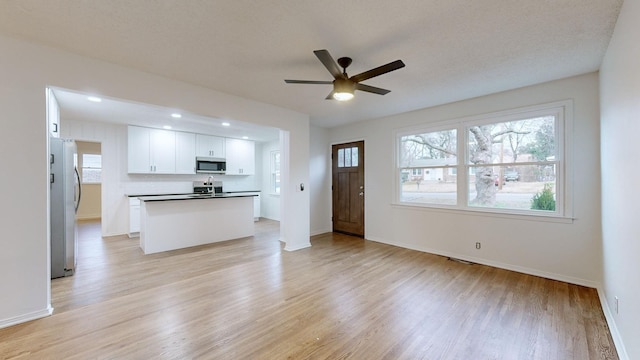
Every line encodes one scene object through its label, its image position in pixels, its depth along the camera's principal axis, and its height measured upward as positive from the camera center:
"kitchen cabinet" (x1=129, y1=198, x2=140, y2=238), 5.38 -0.76
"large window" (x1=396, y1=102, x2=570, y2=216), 3.34 +0.25
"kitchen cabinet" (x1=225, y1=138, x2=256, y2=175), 7.20 +0.69
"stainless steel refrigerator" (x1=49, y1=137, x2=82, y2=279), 3.13 -0.33
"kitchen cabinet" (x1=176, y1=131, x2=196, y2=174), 6.34 +0.71
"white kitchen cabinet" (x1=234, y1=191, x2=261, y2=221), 7.66 -0.76
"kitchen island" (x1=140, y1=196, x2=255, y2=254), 4.31 -0.76
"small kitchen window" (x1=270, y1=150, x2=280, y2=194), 7.76 +0.24
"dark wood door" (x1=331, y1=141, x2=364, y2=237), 5.63 -0.17
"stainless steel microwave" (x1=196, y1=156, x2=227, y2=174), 6.61 +0.41
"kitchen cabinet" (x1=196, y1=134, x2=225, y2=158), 6.64 +0.93
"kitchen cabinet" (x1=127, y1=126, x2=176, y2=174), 5.73 +0.71
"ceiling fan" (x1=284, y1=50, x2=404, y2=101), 2.17 +0.97
